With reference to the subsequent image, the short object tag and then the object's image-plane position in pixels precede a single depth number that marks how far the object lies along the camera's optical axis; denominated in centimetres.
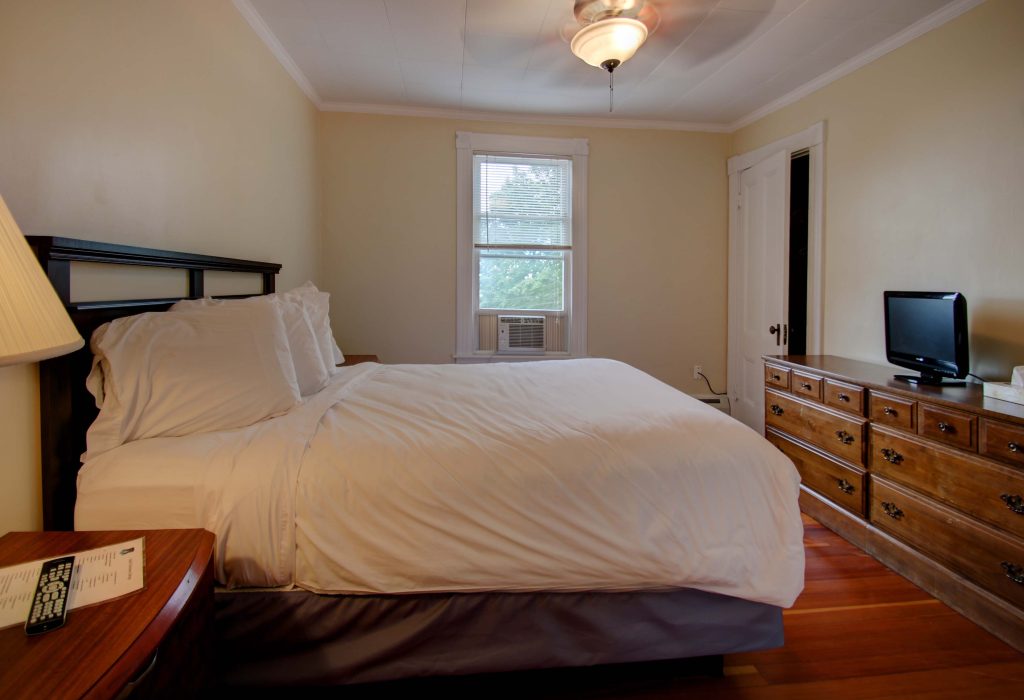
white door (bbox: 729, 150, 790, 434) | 362
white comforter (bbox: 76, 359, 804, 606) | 129
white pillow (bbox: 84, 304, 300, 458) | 135
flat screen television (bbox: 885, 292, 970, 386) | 212
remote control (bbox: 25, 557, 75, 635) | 82
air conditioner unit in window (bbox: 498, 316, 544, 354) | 405
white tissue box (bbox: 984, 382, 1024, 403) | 186
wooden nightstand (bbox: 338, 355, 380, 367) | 333
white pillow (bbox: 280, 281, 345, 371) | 254
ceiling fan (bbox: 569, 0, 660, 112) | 231
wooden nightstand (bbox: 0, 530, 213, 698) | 73
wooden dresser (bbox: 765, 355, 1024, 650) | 176
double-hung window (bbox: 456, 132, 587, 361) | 398
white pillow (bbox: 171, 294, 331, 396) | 204
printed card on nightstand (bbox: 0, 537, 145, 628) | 87
